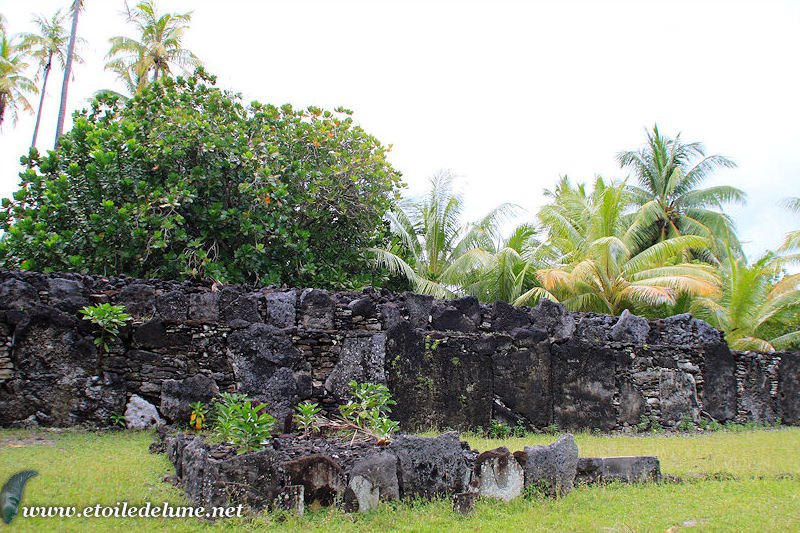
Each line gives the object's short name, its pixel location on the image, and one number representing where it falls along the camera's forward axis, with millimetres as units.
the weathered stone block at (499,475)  5938
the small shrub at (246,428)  5711
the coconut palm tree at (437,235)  18203
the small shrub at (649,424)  11273
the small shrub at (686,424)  11680
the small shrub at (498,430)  9848
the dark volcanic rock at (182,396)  8766
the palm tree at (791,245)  18791
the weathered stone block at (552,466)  6105
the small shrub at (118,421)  8773
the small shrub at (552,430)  10367
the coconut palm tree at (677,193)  23875
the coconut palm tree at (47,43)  29016
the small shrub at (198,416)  8570
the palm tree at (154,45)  23625
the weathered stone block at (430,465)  5785
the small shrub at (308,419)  7210
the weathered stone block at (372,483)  5500
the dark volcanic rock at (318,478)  5383
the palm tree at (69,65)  23688
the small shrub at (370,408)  7004
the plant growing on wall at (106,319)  8805
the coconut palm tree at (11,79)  27625
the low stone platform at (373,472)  5195
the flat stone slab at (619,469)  6504
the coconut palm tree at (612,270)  15891
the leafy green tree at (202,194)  12648
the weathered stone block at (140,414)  8836
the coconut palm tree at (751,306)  16078
